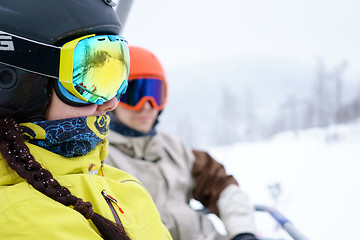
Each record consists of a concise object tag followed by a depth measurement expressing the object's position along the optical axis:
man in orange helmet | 1.89
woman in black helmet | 0.85
